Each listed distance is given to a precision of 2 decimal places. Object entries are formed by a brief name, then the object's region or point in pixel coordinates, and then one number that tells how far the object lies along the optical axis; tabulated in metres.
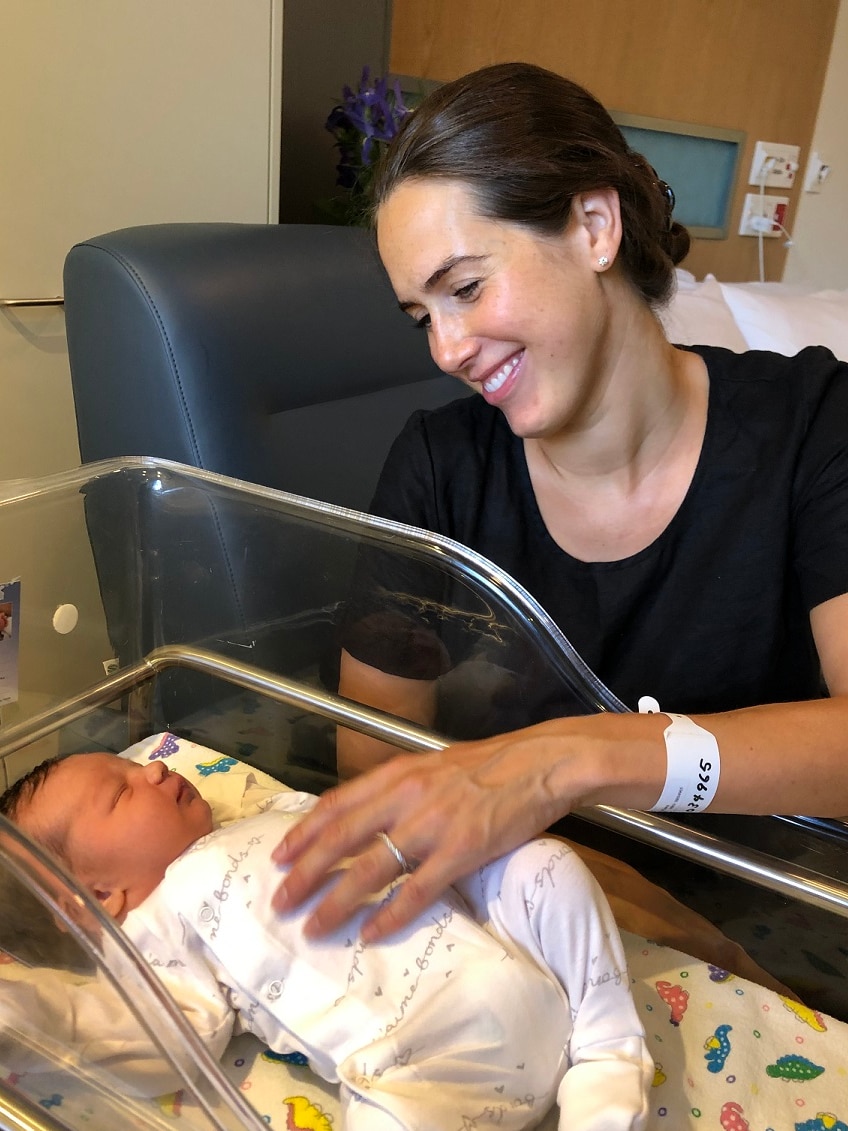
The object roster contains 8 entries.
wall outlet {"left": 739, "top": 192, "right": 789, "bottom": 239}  2.65
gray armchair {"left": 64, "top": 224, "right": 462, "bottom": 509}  1.16
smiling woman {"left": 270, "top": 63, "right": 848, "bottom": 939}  0.76
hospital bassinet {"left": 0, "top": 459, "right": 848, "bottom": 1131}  0.56
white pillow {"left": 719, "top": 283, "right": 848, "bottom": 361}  1.97
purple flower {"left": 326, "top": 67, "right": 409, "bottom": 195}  1.67
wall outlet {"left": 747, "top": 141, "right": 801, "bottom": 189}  2.59
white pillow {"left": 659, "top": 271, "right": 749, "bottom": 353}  1.91
